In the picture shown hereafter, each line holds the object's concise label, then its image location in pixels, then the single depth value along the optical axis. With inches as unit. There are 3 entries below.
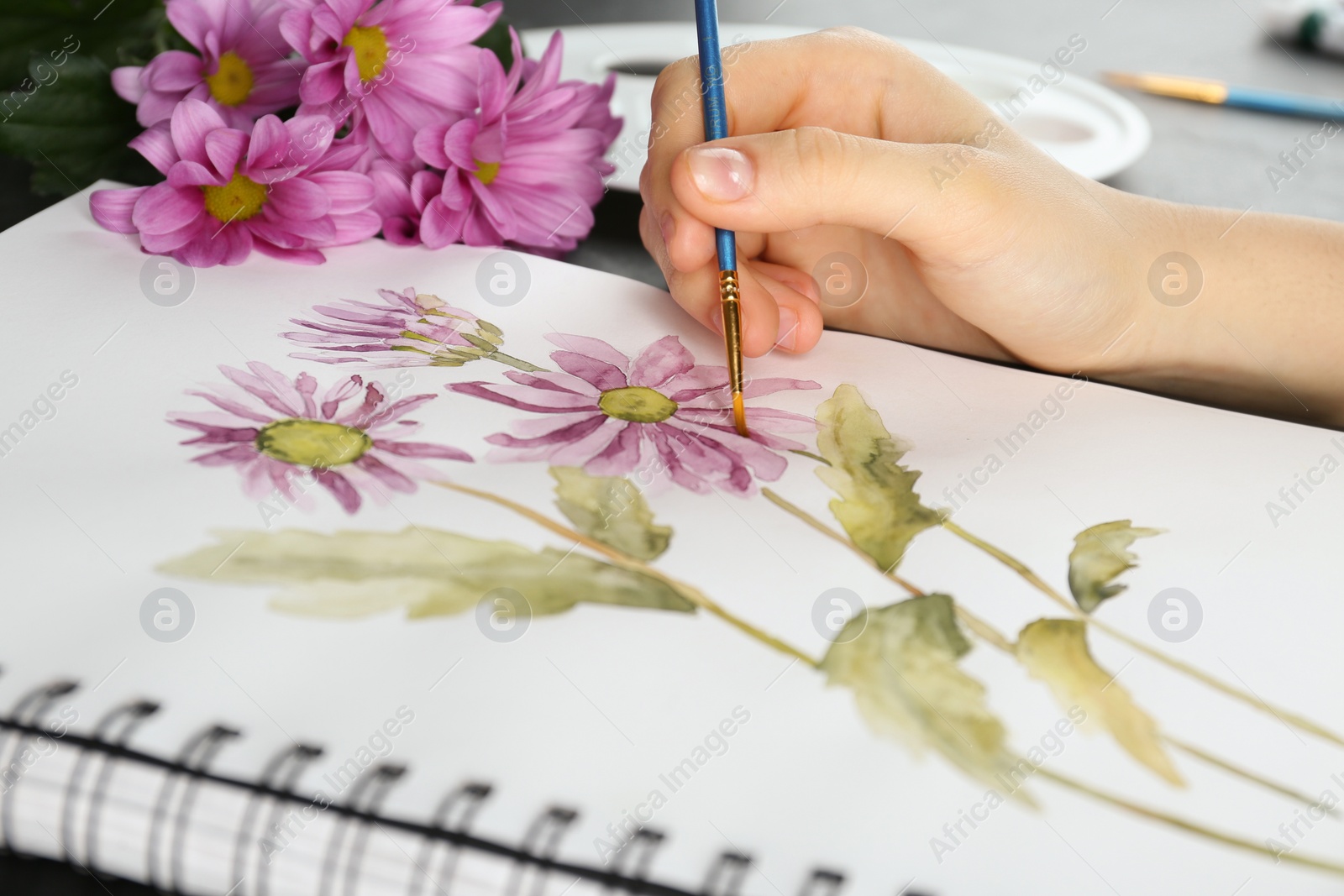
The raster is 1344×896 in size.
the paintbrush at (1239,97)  33.7
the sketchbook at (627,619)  9.9
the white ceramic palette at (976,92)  26.6
